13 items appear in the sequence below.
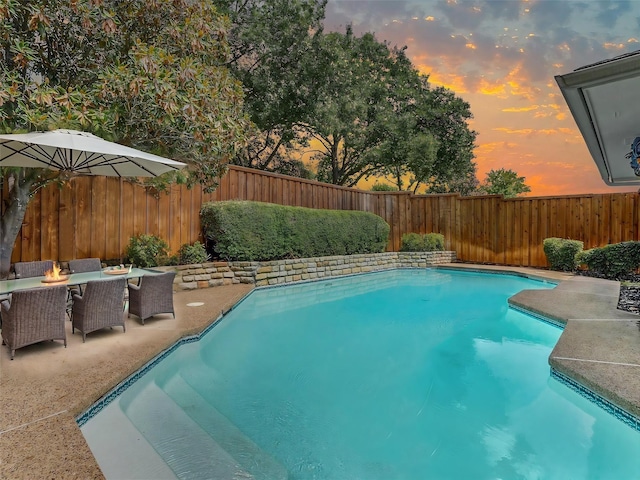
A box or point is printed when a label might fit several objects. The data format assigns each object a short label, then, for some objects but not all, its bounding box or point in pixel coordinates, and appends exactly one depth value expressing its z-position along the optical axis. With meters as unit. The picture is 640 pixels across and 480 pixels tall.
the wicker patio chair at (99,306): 4.12
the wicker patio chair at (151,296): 4.90
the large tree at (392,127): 15.59
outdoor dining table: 4.01
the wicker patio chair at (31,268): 5.23
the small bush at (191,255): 8.01
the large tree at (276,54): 12.54
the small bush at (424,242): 14.09
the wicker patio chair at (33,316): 3.47
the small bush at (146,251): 7.19
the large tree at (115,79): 4.66
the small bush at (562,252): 10.92
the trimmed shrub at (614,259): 8.20
